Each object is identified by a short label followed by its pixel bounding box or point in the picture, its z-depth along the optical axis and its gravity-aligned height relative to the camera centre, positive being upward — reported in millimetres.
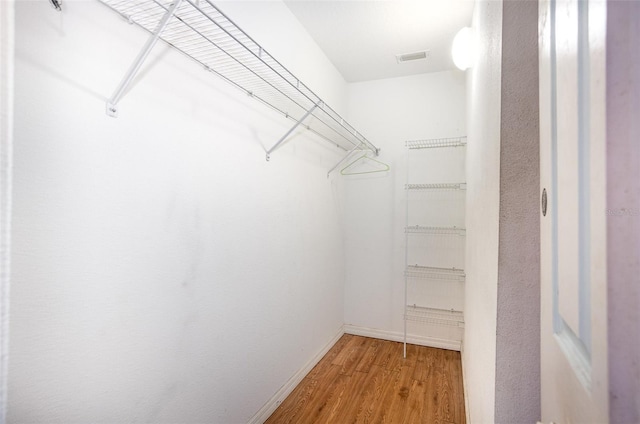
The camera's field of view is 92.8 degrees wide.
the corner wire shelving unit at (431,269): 2757 -502
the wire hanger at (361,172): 3023 +475
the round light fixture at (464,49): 1902 +1064
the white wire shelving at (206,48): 948 +645
